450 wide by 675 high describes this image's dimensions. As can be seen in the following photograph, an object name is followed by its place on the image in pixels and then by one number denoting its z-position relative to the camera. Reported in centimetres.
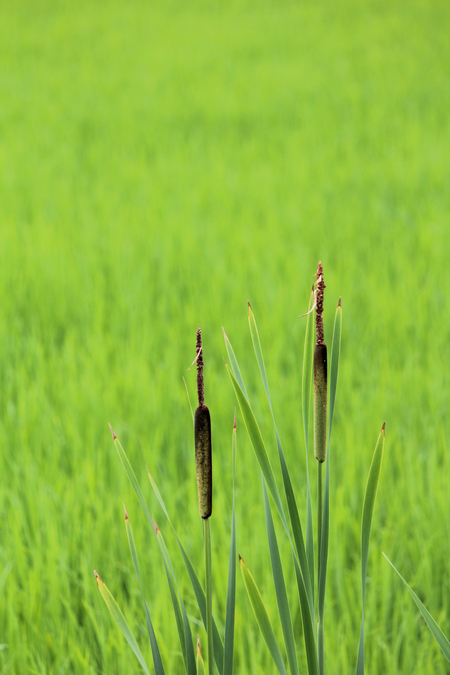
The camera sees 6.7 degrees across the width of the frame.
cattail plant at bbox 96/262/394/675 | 497
